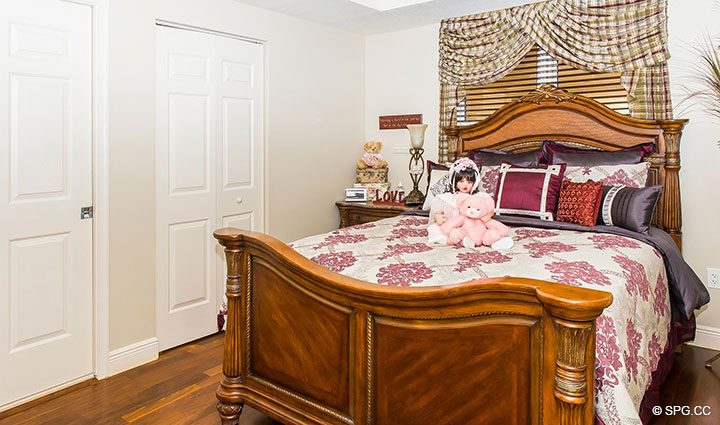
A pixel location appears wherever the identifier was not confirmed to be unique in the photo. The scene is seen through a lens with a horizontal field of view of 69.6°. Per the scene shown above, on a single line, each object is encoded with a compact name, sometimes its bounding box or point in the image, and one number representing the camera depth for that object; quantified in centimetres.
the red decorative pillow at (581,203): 290
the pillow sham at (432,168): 364
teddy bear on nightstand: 454
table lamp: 416
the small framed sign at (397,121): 444
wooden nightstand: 405
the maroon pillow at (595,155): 319
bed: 144
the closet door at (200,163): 320
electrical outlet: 321
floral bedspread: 157
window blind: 350
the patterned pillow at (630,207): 281
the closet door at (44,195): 252
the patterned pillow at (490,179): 333
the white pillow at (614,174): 306
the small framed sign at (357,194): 437
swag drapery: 326
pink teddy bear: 242
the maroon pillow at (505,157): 351
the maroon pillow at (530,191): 305
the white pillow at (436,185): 336
